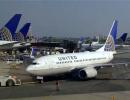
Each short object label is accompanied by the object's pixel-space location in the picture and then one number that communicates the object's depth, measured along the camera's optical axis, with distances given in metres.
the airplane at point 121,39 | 118.00
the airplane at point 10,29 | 76.06
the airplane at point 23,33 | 85.19
